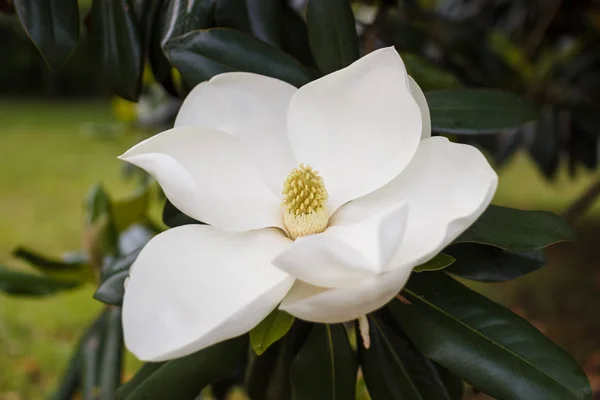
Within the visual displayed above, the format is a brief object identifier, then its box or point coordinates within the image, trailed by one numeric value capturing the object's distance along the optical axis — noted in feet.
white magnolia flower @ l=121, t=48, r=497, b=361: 1.36
